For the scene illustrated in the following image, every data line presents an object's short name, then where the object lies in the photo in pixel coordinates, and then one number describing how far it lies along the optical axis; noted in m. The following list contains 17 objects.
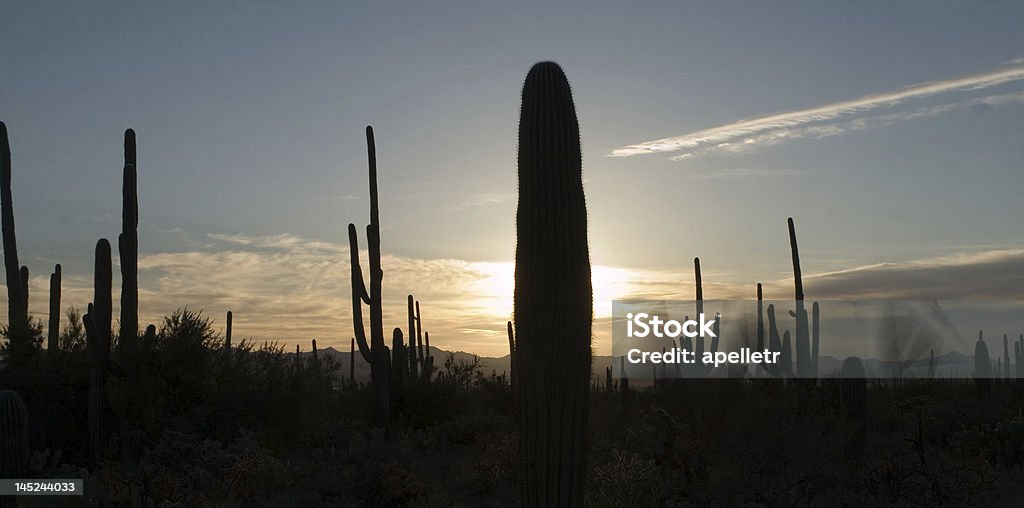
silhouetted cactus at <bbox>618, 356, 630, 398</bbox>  34.83
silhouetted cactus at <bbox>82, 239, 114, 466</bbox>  17.81
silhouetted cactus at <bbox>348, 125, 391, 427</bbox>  23.11
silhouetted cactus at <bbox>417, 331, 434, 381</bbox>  30.01
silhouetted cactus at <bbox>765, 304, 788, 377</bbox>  38.86
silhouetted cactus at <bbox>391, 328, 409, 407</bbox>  27.73
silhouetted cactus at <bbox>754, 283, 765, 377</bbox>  38.23
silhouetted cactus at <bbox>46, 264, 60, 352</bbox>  25.89
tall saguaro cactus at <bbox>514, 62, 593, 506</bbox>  8.64
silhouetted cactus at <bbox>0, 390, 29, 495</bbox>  12.39
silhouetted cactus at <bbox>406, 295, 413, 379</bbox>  35.30
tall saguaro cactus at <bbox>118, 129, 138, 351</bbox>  18.75
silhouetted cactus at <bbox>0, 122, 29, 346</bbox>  25.17
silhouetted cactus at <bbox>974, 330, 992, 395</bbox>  36.56
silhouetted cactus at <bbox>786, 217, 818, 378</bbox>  33.73
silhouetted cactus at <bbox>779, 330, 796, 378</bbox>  39.75
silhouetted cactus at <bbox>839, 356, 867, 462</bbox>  16.86
